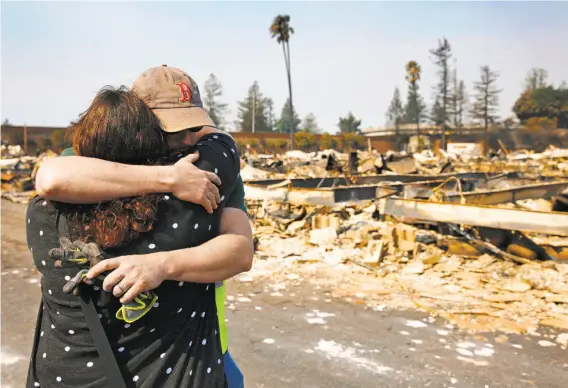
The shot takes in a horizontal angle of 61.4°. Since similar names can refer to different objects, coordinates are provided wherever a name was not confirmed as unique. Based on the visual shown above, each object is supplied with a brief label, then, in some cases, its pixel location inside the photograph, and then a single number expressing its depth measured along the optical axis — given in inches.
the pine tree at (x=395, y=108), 3339.1
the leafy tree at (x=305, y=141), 2085.4
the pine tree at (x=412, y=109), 2559.1
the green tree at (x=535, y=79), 2807.6
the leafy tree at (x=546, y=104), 2199.8
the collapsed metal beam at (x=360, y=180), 407.0
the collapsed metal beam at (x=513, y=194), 283.1
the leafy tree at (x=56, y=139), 1495.0
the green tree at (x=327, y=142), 2148.1
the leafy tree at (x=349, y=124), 3310.5
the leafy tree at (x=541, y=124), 1832.9
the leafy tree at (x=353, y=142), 2233.0
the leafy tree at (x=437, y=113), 2205.5
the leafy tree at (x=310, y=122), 3875.5
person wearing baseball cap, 50.1
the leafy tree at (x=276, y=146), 1980.8
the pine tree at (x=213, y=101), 2774.4
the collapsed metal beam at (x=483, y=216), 213.2
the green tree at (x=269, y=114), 3346.5
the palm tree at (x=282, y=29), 1901.2
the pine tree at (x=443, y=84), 2112.3
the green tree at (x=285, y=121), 3764.8
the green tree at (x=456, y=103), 2260.1
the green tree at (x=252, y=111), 3125.0
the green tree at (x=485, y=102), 2378.2
